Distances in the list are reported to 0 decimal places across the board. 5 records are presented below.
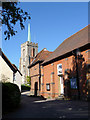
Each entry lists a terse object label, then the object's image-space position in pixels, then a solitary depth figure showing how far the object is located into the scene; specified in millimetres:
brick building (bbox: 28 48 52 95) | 19135
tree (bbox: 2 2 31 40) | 5136
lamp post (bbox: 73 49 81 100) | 11424
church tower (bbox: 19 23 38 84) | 60727
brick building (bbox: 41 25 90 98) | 11206
